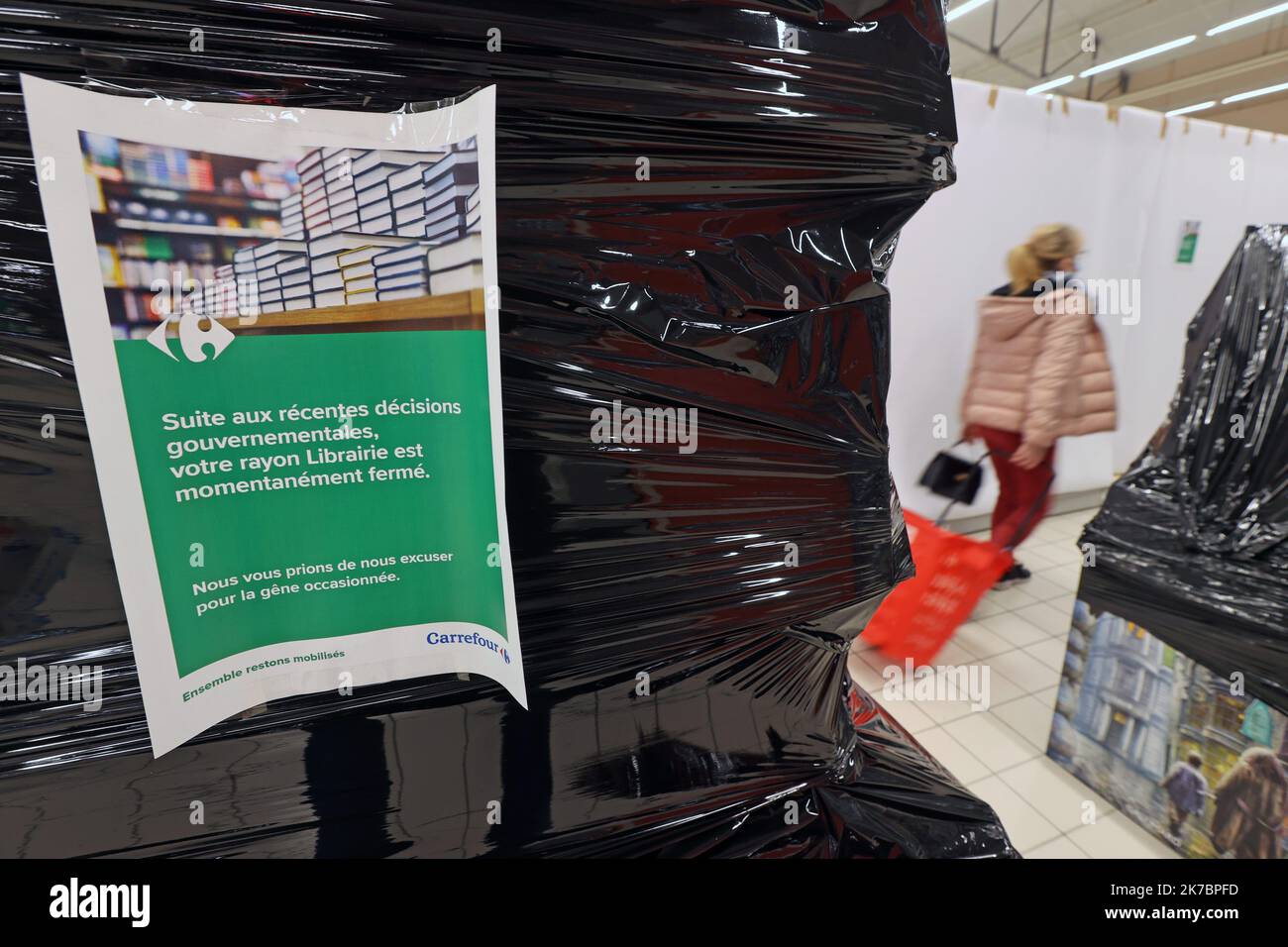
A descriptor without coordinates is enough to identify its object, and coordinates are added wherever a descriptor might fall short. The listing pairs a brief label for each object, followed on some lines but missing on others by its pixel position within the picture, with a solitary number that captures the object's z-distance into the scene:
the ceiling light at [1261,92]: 7.35
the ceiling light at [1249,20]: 5.63
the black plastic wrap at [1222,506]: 1.37
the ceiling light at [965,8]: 5.58
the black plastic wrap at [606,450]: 0.58
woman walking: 2.48
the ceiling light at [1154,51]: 6.17
